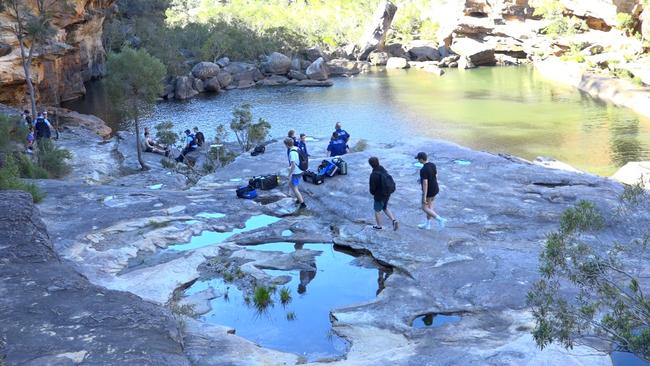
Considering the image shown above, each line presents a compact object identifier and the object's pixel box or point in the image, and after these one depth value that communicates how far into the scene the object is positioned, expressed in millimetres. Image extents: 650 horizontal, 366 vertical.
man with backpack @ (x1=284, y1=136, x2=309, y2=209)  14750
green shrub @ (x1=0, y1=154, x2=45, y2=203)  13570
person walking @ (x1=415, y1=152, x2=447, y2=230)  12625
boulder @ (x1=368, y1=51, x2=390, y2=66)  80438
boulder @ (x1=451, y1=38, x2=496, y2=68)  77250
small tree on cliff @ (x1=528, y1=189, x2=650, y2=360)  5633
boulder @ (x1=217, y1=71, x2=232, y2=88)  59816
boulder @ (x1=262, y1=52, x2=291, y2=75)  65312
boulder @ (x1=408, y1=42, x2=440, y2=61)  83250
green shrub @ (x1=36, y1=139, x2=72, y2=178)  22125
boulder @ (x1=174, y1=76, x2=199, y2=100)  53453
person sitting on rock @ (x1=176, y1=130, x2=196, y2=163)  27688
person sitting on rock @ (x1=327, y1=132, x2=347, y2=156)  20750
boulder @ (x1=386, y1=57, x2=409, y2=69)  76488
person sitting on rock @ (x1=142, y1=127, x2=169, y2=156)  27828
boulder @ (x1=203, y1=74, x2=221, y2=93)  57156
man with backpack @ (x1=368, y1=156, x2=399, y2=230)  12383
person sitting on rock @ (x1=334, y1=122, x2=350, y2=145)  21203
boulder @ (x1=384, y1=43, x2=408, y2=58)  84812
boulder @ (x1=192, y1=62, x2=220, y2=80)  58688
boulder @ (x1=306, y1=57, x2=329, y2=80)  64062
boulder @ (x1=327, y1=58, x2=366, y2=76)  70500
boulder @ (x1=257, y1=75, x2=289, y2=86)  62062
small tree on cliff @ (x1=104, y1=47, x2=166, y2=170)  24922
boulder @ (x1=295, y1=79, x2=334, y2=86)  59875
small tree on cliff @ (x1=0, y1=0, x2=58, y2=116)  24844
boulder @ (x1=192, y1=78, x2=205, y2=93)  56750
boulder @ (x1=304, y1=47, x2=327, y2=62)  73169
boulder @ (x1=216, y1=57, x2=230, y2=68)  65062
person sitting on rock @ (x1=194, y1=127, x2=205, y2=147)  28828
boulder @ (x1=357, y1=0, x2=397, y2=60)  83125
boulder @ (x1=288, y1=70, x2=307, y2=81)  63759
